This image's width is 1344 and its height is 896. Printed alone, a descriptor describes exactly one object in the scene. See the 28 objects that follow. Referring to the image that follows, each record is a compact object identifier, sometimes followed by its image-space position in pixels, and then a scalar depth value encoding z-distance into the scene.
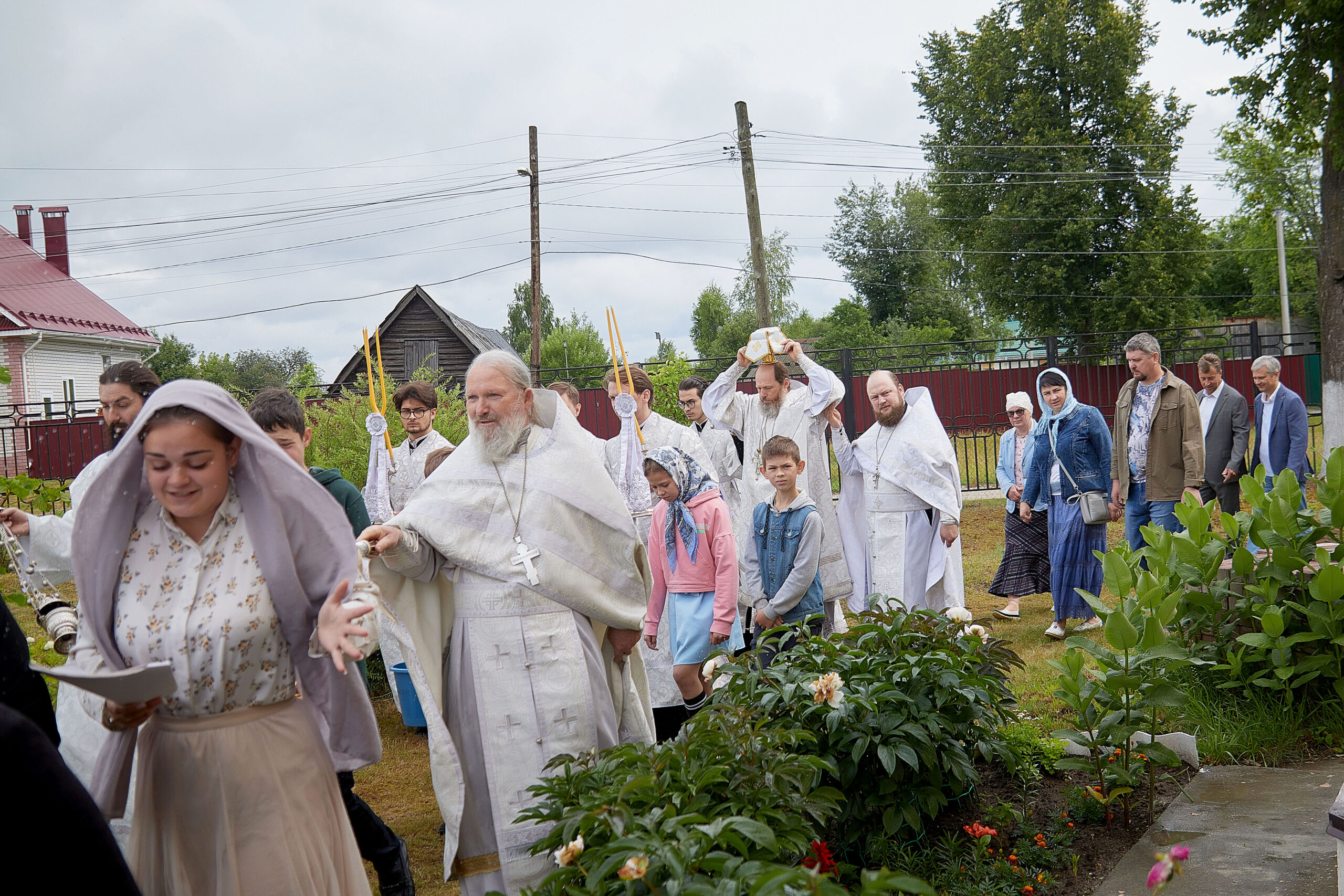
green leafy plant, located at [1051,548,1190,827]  3.78
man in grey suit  8.98
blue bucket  6.15
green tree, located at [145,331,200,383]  36.97
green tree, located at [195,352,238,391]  36.78
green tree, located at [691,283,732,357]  69.75
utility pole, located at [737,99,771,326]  17.93
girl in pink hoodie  4.97
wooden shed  34.03
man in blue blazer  9.31
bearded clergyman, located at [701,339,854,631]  6.84
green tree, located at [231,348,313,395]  51.94
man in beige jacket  7.82
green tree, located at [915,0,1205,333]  28.83
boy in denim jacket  5.17
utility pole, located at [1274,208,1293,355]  40.78
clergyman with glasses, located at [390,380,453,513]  6.93
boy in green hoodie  3.89
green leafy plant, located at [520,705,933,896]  2.04
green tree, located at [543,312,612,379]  53.22
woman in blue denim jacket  7.81
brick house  25.38
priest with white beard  3.54
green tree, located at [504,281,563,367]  72.31
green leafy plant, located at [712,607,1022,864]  3.34
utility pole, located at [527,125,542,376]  23.23
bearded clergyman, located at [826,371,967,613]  6.53
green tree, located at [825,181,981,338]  52.19
